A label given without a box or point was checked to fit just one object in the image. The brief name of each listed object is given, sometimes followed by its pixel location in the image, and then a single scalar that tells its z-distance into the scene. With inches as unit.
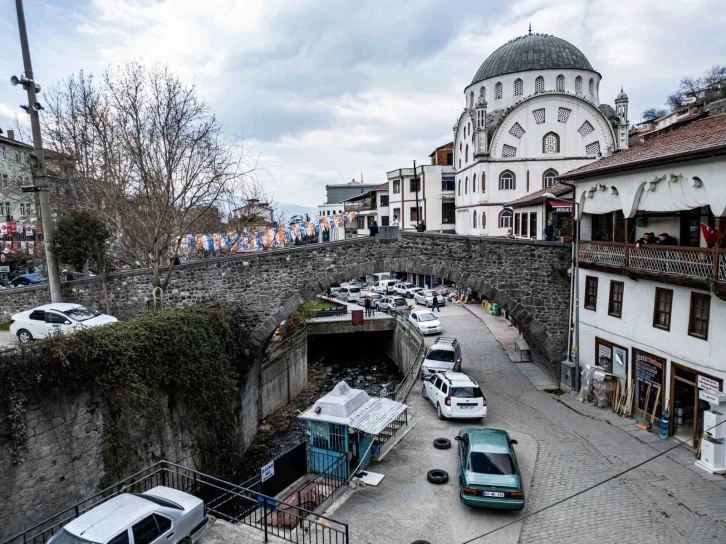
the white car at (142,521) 345.4
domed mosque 1569.9
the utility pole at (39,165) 537.0
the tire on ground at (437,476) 505.0
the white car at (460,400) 658.2
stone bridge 765.3
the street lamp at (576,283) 784.9
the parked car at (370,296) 1702.8
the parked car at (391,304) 1581.0
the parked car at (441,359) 868.6
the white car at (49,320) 614.2
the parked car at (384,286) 1965.8
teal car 436.5
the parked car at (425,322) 1224.2
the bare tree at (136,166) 838.5
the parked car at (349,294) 1873.8
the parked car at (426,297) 1663.4
